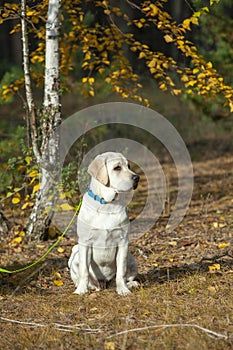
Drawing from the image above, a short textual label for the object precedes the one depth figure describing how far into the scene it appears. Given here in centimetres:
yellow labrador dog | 888
